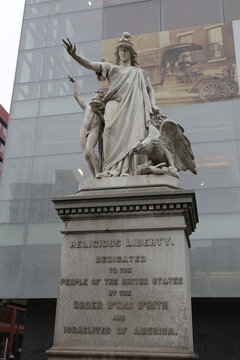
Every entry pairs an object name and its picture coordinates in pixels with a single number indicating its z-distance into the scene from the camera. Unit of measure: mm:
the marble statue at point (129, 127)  7797
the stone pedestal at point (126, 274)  6094
